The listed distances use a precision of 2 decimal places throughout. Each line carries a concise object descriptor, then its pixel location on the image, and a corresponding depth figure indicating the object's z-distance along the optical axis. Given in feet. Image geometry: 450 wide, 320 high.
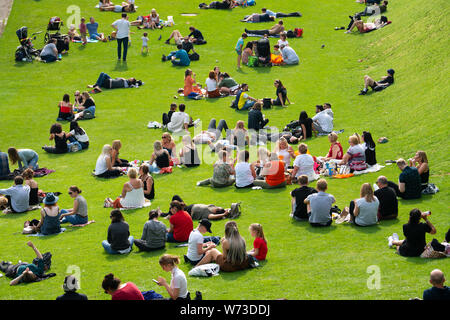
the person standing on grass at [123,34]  128.98
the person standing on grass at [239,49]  124.47
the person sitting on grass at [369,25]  138.72
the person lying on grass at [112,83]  117.80
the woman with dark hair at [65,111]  103.32
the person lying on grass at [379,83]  106.73
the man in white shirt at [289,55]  126.41
